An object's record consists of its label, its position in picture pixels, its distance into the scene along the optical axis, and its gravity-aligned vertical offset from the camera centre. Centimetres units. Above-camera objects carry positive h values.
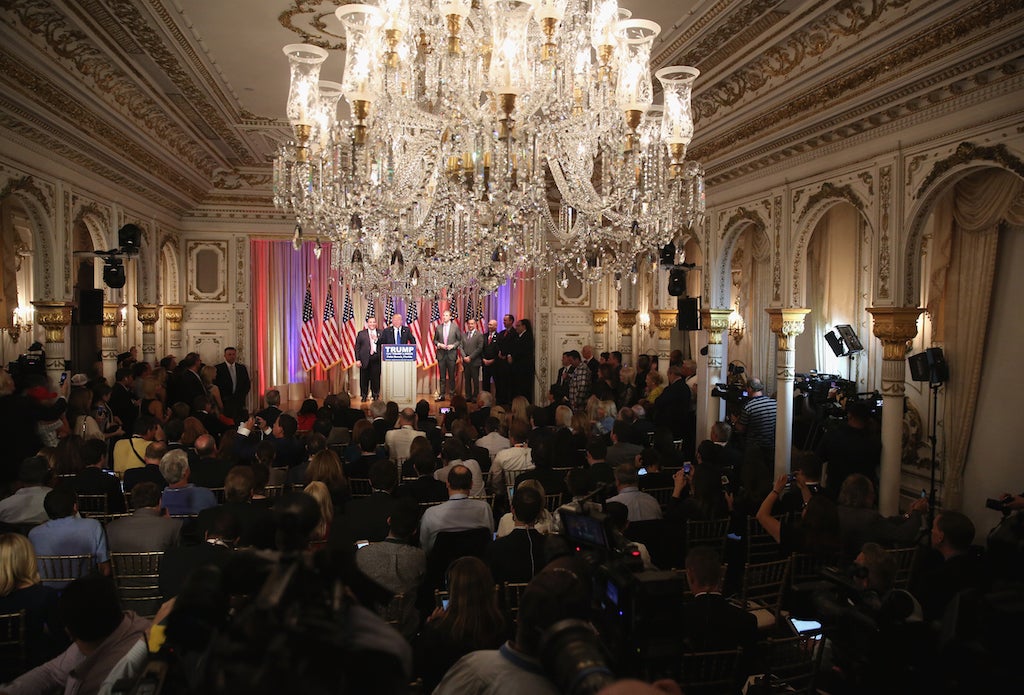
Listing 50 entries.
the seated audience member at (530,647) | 182 -80
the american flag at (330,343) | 1512 -15
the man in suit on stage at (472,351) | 1473 -31
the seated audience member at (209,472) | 598 -111
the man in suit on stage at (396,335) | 1445 +2
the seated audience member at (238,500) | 443 -104
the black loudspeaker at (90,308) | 963 +37
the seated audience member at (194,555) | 375 -112
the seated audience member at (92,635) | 254 -105
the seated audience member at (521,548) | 404 -117
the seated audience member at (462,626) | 293 -118
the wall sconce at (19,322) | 1266 +25
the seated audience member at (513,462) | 660 -113
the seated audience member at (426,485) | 535 -109
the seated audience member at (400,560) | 381 -117
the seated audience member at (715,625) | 306 -121
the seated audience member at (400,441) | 739 -105
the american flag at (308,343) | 1525 -15
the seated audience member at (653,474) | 613 -116
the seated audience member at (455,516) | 459 -113
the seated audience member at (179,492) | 505 -107
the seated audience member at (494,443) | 757 -110
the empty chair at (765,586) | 412 -146
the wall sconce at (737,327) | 1394 +16
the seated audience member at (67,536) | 414 -112
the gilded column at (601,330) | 1598 +12
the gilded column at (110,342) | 1150 -9
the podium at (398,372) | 1373 -67
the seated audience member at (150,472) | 577 -107
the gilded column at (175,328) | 1430 +16
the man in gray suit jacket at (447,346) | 1484 -21
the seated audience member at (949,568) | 369 -118
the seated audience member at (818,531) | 438 -116
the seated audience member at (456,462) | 612 -107
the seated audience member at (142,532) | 430 -115
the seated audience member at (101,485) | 536 -109
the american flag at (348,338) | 1523 -5
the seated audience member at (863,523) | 466 -121
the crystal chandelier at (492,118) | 498 +175
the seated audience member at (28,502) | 478 -108
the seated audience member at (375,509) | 466 -113
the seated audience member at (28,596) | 329 -117
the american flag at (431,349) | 1603 -29
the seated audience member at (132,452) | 653 -102
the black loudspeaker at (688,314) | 1052 +31
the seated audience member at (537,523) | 429 -117
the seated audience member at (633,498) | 502 -111
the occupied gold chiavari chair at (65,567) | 409 -129
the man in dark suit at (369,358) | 1453 -44
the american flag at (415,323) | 1608 +28
